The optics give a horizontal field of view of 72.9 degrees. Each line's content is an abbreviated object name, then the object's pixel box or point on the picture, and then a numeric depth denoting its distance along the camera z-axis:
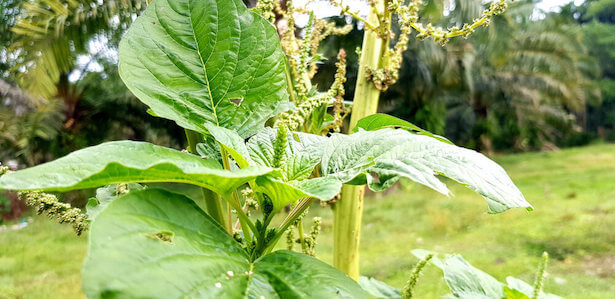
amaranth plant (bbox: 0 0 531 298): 0.20
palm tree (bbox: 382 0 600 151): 5.02
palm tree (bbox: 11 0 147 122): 2.93
